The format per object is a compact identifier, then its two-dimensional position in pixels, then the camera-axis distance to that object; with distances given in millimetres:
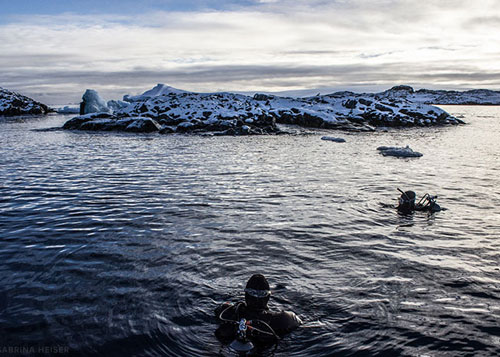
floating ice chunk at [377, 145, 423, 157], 26359
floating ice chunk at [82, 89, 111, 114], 77956
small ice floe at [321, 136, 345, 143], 37672
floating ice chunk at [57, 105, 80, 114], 117238
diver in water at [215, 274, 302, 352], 5633
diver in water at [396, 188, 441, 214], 12828
